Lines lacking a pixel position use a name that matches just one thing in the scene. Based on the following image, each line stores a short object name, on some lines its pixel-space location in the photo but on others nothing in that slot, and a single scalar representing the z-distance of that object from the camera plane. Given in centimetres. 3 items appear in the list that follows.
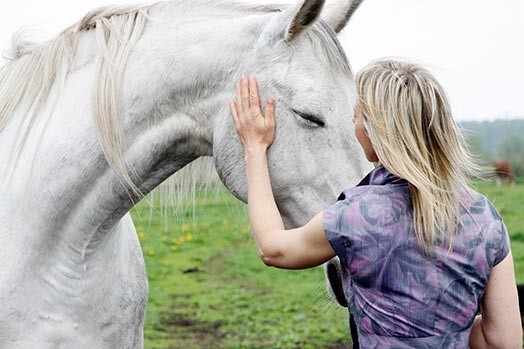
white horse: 222
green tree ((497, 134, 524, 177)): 2327
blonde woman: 178
